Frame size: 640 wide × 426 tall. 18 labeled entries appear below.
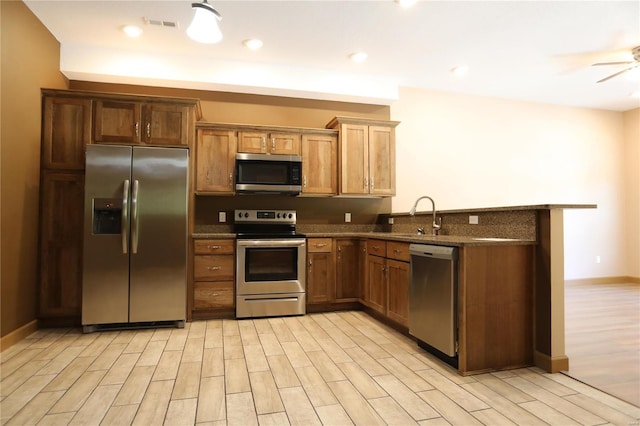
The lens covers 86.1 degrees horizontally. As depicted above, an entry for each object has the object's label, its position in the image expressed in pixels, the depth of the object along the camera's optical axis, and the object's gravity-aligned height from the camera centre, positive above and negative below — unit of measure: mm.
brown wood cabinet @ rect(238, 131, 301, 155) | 4016 +945
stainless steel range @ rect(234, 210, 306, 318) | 3725 -586
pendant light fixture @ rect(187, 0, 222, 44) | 2412 +1417
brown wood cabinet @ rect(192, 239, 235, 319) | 3654 -595
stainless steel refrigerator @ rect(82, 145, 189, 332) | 3191 -140
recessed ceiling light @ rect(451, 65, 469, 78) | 4320 +1958
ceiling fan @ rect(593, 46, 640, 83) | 3879 +1883
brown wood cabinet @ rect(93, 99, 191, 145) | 3412 +1005
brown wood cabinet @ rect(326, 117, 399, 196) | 4254 +838
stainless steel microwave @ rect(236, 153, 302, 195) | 3949 +566
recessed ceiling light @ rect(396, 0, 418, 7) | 2934 +1897
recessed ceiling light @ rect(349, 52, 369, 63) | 3953 +1943
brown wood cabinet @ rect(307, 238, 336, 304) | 3957 -577
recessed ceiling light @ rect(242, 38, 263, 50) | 3652 +1937
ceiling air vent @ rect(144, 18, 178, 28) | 3268 +1918
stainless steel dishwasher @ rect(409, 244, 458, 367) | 2367 -573
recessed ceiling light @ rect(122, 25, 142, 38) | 3395 +1925
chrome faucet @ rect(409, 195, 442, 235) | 3400 -17
